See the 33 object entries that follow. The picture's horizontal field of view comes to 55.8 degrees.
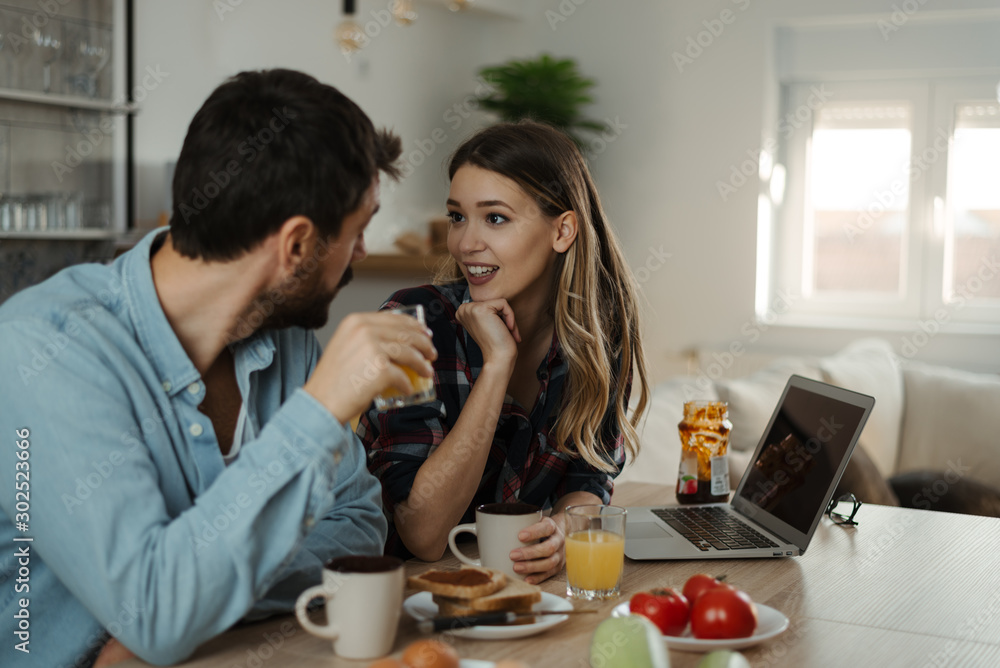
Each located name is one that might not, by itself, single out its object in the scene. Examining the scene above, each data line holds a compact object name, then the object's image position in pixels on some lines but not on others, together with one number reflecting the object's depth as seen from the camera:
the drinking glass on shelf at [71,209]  3.39
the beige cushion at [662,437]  2.61
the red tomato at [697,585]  1.04
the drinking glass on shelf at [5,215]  3.18
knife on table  0.98
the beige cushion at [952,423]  3.67
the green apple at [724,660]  0.83
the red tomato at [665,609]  1.00
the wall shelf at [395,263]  4.41
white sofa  3.67
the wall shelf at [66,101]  3.19
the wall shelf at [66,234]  3.21
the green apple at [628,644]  0.87
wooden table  0.97
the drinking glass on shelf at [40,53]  3.27
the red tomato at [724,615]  0.97
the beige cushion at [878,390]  3.77
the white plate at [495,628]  0.98
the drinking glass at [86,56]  3.42
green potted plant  4.98
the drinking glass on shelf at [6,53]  3.18
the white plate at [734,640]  0.96
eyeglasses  1.59
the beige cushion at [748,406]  2.94
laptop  1.35
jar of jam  1.61
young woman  1.51
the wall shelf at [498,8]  5.23
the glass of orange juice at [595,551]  1.14
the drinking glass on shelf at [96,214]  3.50
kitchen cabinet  3.25
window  4.77
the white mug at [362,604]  0.91
